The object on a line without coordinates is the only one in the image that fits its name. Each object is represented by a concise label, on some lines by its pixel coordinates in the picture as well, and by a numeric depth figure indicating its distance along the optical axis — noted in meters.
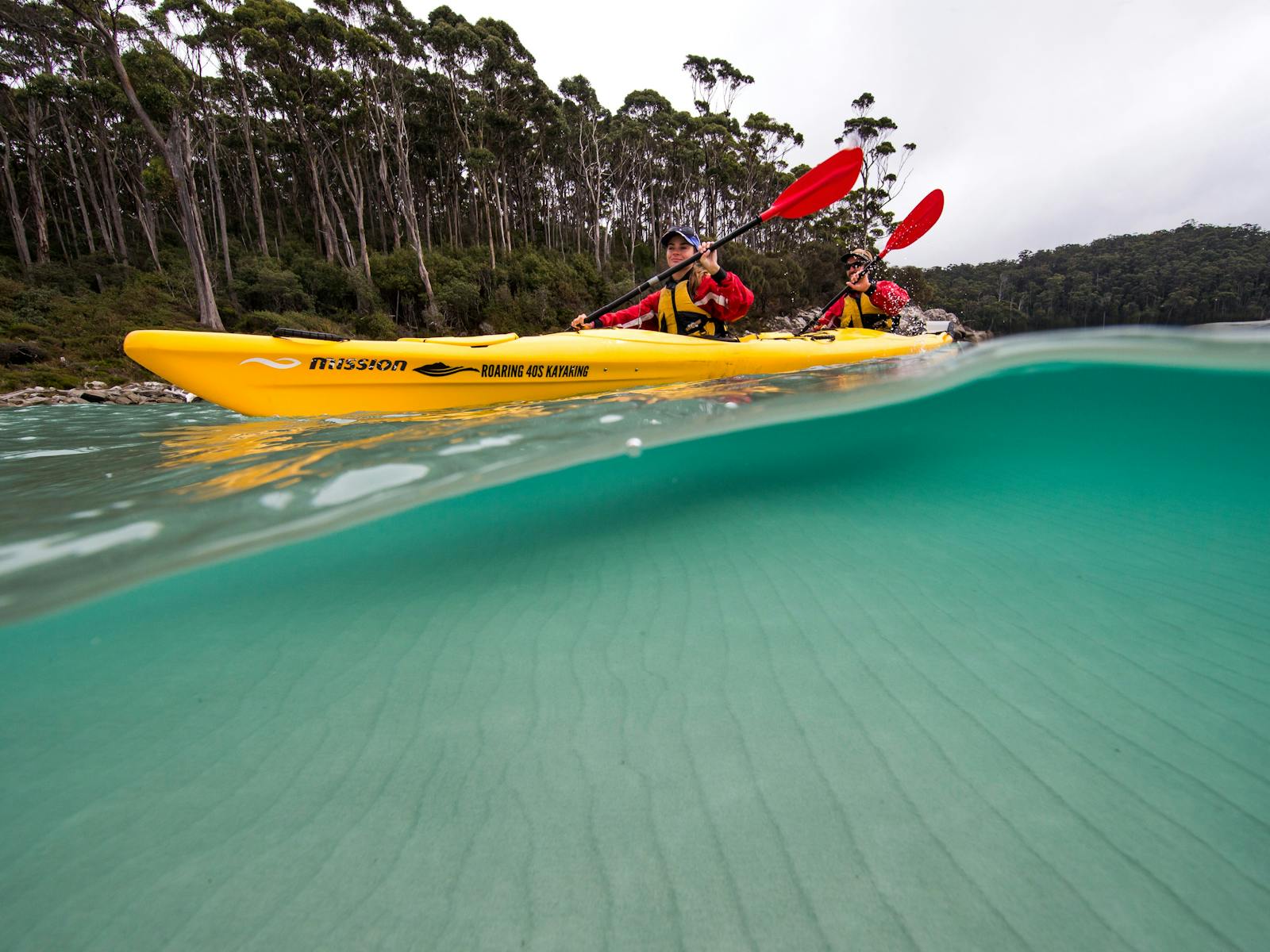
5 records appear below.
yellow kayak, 3.38
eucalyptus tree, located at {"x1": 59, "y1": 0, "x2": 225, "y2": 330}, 13.54
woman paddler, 6.17
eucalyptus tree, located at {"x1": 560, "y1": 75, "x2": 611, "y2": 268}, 28.69
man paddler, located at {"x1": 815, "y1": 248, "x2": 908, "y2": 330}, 8.54
